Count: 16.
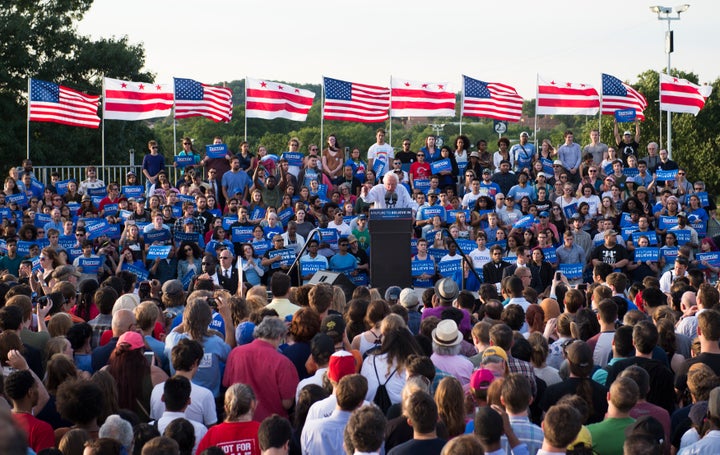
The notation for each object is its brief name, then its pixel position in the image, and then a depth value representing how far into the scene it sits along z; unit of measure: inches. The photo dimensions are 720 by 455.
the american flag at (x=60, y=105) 990.4
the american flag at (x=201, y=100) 1024.9
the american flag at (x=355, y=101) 1030.4
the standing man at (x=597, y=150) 953.5
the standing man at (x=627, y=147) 946.1
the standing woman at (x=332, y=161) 915.4
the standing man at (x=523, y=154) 926.4
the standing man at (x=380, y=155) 917.2
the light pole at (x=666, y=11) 1732.3
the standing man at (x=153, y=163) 919.0
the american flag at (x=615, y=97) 1075.9
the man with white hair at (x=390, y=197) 675.4
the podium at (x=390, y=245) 592.7
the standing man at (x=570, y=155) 938.7
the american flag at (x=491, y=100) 1064.8
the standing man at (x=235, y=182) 861.8
